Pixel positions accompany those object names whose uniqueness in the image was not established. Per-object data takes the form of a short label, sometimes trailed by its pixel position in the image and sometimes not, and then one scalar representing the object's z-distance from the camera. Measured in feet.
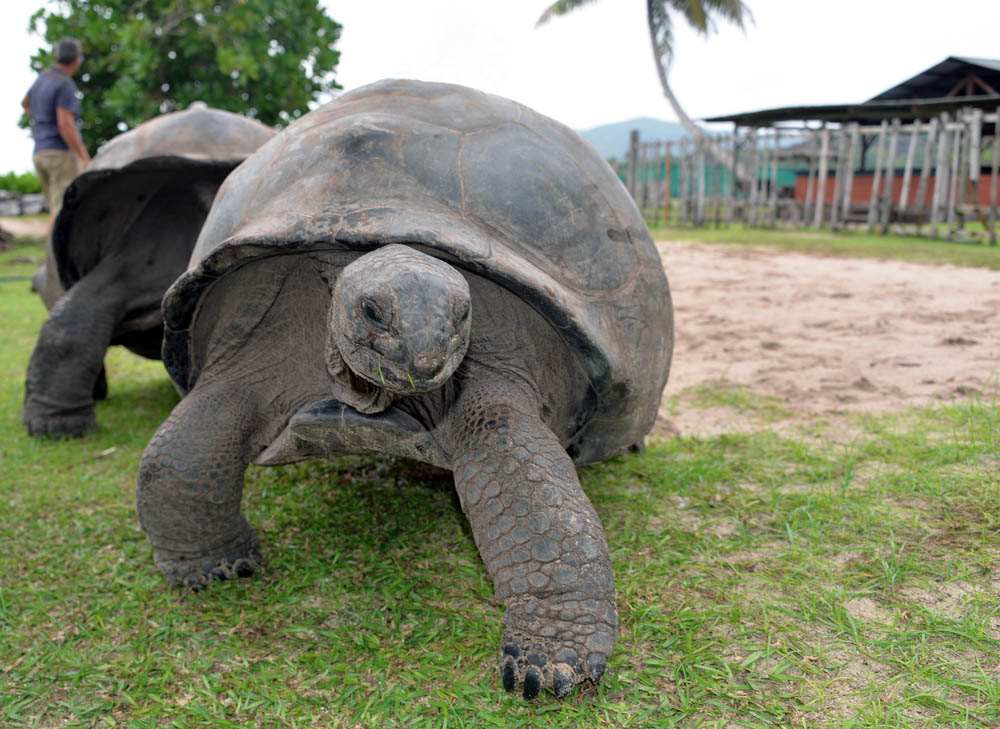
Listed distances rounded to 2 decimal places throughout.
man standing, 18.30
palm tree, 80.64
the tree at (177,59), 28.48
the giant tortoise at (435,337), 5.15
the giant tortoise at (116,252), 11.32
